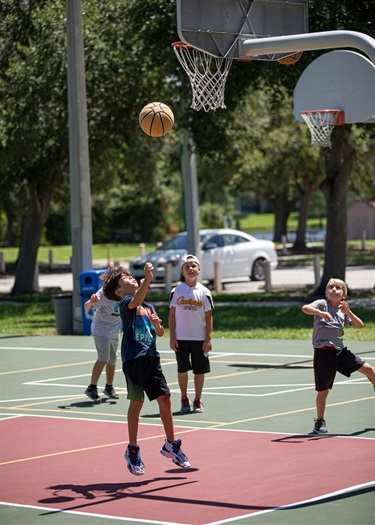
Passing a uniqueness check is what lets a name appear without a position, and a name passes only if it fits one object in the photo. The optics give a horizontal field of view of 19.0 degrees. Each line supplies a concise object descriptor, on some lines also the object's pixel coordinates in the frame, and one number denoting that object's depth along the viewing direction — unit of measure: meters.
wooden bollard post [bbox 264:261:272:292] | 32.47
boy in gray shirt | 11.68
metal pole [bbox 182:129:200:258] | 30.38
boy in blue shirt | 10.02
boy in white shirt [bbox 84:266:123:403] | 14.00
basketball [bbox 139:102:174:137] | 13.58
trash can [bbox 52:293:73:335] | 23.28
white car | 34.66
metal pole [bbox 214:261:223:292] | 33.38
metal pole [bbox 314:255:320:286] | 31.83
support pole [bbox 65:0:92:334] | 22.83
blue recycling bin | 22.25
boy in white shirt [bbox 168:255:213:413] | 13.05
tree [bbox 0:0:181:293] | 27.47
